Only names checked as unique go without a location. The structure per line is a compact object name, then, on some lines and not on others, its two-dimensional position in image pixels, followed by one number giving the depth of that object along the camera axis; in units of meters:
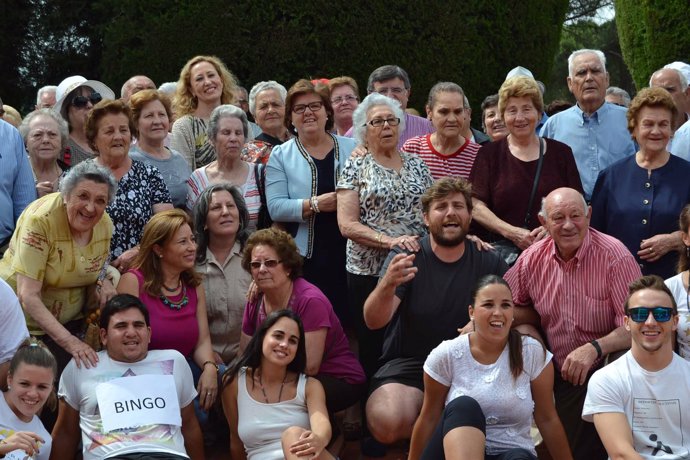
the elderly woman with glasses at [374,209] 5.94
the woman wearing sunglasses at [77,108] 6.73
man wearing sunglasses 4.68
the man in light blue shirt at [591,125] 6.67
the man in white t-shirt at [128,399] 5.01
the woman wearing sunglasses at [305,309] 5.51
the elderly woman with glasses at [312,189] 6.30
